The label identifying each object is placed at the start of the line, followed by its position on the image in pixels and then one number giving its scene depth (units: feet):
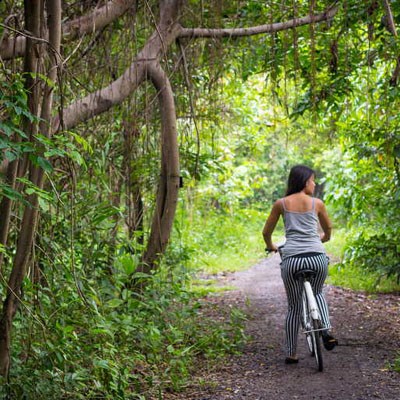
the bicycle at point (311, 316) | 38.06
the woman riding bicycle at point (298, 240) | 39.50
